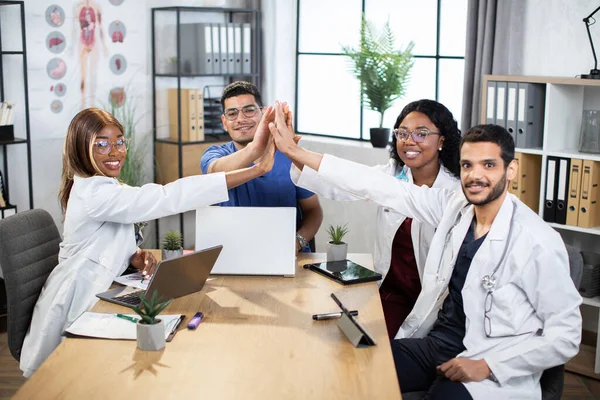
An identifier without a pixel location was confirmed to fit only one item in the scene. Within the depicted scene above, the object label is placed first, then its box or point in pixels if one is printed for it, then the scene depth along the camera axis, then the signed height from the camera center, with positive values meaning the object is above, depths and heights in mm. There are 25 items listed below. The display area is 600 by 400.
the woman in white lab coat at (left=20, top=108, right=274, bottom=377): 2598 -385
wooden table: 1828 -683
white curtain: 5684 +443
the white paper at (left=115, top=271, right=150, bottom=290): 2635 -639
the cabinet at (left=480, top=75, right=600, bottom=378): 3734 -123
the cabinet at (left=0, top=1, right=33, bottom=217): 4551 +68
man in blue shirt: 3252 -243
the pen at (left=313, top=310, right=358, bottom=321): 2301 -650
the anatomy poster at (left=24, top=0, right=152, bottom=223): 4855 +262
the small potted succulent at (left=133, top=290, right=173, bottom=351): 2039 -616
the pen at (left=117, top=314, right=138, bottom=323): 2264 -655
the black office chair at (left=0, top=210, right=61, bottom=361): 2629 -591
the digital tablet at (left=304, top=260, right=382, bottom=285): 2684 -613
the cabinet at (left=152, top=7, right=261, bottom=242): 5352 +234
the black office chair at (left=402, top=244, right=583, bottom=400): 2279 -819
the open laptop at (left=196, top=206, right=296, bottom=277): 2670 -479
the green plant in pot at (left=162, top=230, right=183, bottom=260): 2775 -526
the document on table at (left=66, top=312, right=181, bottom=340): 2160 -661
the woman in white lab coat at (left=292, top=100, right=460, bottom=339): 2939 -308
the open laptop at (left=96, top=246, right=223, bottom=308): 2298 -562
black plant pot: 4902 -202
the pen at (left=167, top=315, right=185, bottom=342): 2146 -662
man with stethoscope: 2199 -584
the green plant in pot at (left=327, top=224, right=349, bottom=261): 2910 -557
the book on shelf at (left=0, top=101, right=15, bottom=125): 4406 -63
